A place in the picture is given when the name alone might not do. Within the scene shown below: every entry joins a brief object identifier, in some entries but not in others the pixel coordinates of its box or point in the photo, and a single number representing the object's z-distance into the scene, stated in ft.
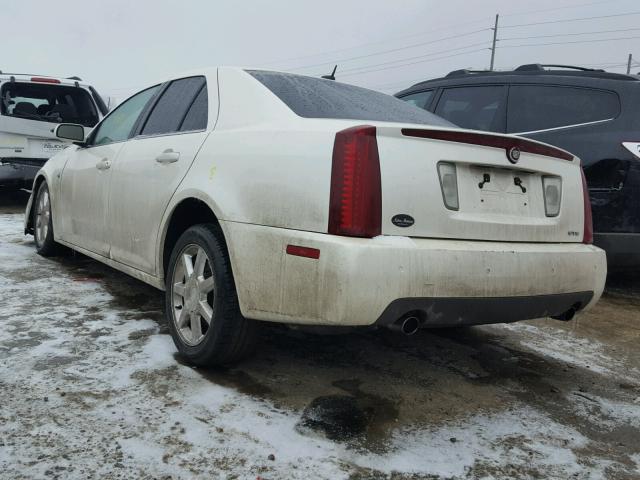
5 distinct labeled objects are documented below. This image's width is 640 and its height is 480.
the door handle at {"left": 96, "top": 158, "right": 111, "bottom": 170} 12.75
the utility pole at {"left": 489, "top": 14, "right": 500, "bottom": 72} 149.48
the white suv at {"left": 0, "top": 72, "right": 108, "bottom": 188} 26.09
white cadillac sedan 7.21
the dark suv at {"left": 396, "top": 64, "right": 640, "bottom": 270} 13.57
